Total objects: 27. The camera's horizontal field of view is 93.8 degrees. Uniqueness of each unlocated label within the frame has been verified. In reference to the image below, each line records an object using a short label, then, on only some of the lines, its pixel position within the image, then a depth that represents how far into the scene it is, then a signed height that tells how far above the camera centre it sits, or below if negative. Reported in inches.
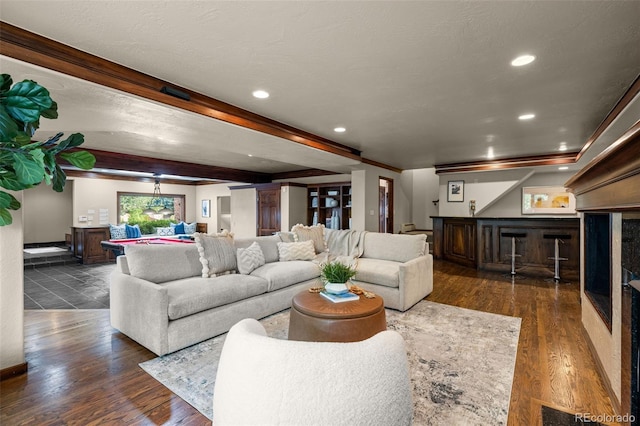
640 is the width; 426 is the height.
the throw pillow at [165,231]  350.3 -20.9
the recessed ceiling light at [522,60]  85.9 +45.1
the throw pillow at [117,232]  289.6 -18.0
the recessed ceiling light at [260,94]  111.0 +45.4
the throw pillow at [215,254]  128.8 -18.2
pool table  218.2 -23.2
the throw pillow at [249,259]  140.3 -21.8
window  348.8 +7.8
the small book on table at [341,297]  98.0 -27.8
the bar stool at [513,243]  216.4 -21.3
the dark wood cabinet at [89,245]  277.4 -29.4
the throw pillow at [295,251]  170.9 -21.9
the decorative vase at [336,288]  100.6 -25.1
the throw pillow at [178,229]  363.3 -18.9
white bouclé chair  30.7 -18.3
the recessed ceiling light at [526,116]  139.7 +46.2
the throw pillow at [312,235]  189.3 -13.7
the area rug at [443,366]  72.7 -46.9
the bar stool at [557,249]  199.5 -23.8
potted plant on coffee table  101.1 -21.7
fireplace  50.8 -13.6
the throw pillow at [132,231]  294.5 -17.4
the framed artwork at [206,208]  410.3 +7.6
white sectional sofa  100.7 -30.3
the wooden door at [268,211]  310.3 +2.7
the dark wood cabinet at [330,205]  298.5 +9.1
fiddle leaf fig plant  55.3 +14.1
